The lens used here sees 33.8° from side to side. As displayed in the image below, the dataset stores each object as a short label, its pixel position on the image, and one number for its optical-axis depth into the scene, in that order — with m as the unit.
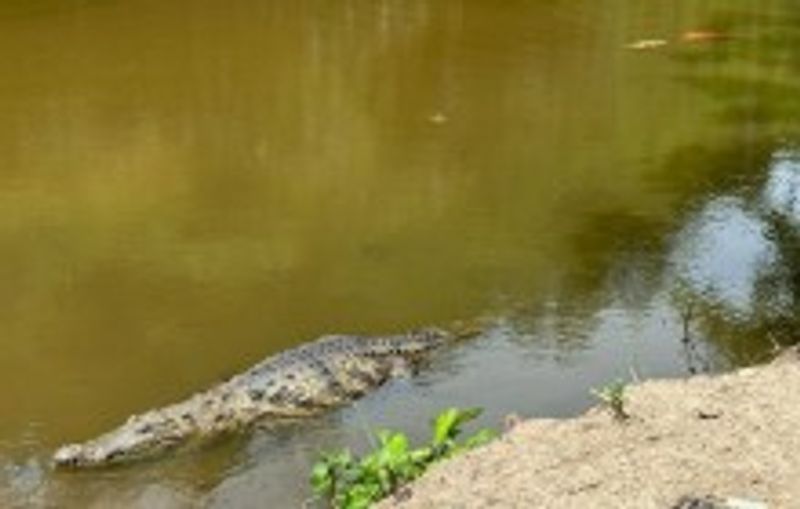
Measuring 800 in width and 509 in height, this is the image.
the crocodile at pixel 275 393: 6.70
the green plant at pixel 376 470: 5.42
